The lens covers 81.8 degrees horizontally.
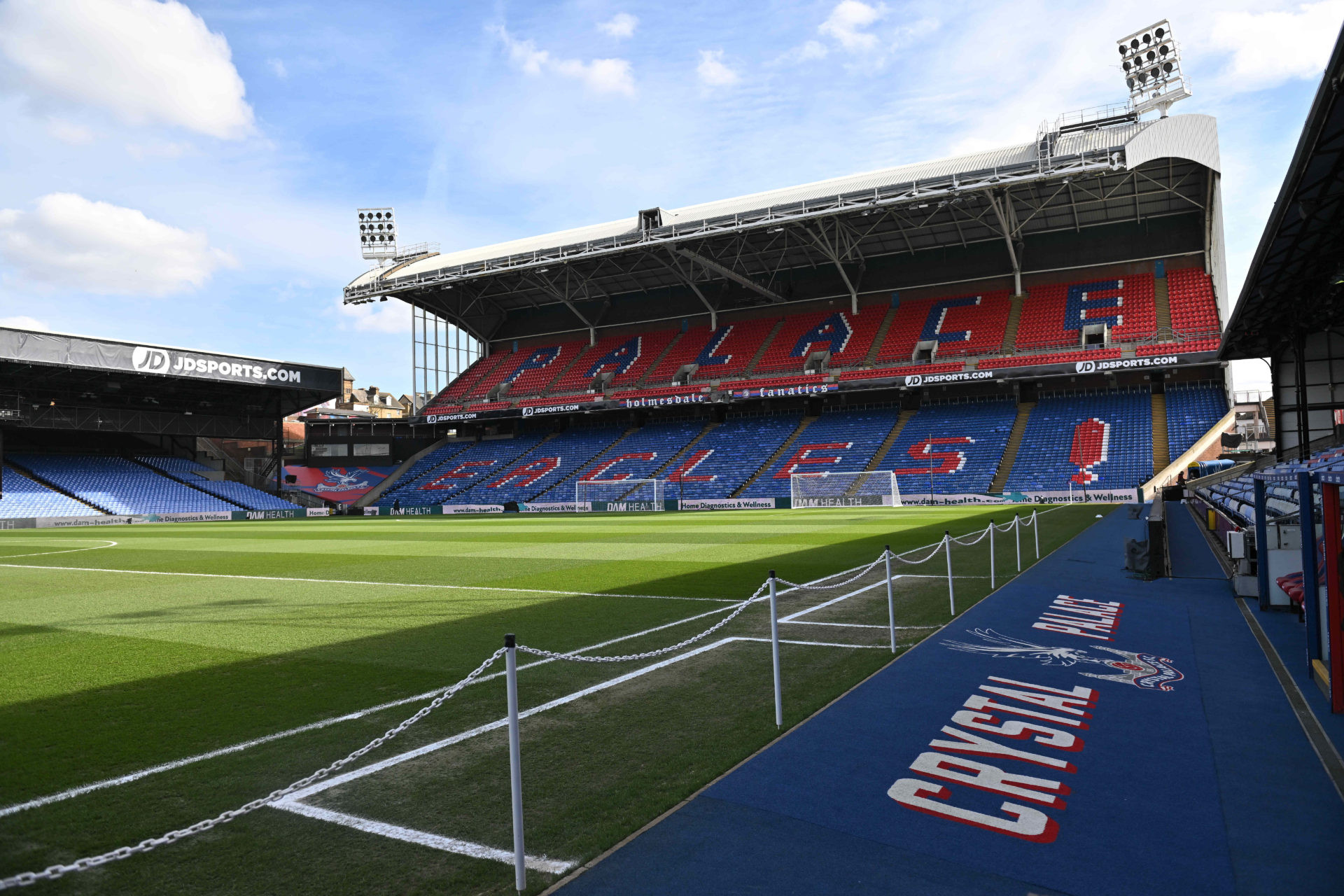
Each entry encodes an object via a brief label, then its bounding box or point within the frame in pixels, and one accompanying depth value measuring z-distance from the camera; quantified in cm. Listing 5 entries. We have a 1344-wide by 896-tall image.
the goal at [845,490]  4312
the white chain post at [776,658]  600
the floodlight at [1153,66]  4466
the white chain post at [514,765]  368
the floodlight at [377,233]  6619
